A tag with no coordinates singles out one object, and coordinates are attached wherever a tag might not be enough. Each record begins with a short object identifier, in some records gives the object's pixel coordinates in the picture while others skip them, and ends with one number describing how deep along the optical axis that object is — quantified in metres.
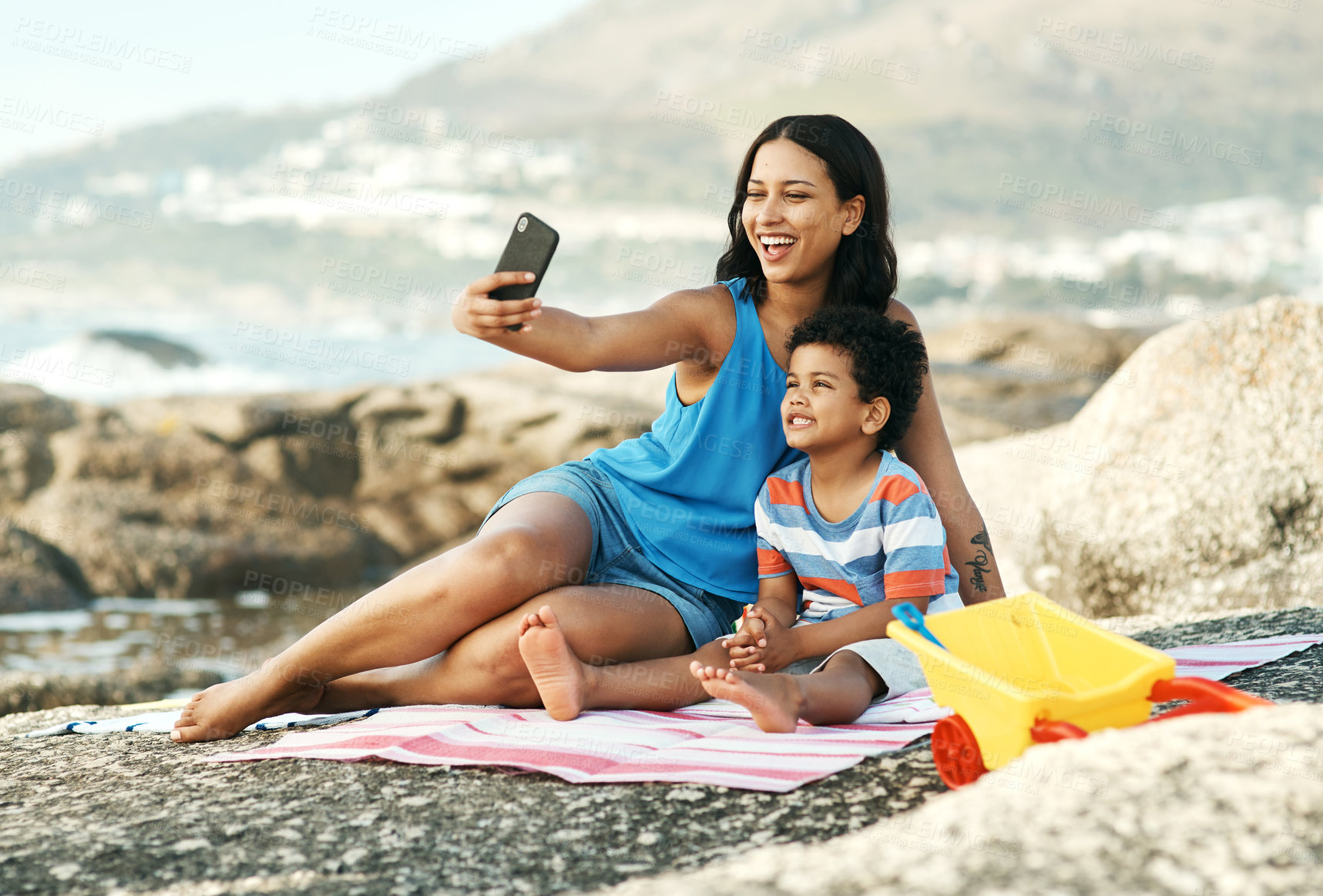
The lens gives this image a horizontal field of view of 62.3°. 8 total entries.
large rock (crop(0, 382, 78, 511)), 9.08
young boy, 2.66
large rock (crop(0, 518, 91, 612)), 8.05
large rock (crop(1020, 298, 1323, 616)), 4.22
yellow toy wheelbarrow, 1.95
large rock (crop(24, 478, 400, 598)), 8.63
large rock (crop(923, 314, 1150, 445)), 10.23
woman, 2.78
